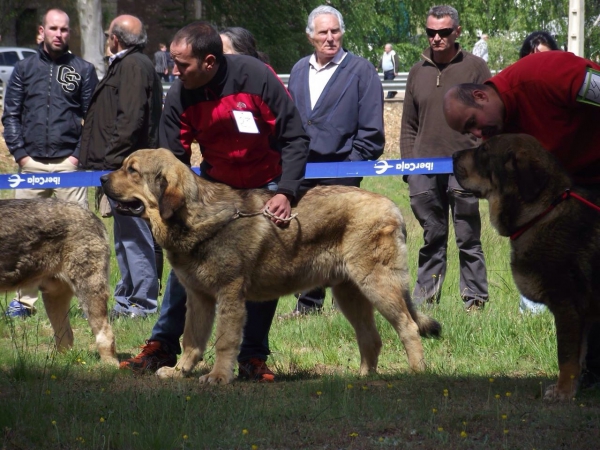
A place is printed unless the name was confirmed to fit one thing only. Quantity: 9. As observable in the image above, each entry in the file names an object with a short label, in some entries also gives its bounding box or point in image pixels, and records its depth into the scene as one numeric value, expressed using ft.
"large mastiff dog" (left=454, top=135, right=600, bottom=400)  31.21
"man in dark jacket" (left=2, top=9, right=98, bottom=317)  53.29
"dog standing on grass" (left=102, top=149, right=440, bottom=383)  35.52
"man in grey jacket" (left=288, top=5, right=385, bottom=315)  48.37
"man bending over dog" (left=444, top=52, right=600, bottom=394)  30.67
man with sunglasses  50.24
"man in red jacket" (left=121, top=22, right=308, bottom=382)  35.54
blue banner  47.55
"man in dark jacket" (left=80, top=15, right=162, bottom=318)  49.12
